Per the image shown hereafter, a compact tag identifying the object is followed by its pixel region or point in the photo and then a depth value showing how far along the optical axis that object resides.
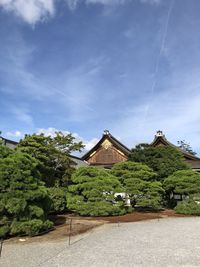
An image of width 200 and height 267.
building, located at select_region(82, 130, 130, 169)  20.28
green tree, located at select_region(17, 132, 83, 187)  10.68
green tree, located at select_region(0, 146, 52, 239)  6.43
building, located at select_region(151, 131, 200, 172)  17.31
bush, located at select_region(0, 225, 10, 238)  6.29
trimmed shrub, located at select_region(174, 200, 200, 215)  11.79
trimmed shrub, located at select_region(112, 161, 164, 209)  12.02
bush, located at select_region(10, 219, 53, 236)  6.45
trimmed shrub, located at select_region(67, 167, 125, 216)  10.64
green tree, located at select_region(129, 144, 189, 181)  14.15
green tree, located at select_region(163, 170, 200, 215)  11.98
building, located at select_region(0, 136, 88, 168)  13.74
